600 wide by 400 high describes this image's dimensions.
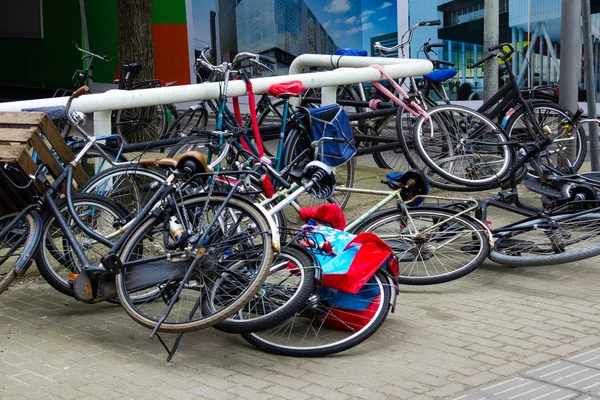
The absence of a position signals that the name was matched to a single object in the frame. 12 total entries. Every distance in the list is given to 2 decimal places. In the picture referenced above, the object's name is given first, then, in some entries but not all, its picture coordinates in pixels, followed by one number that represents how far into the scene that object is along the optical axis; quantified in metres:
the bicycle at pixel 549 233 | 5.84
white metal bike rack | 6.24
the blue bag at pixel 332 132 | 6.58
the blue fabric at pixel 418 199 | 5.81
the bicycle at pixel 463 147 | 7.55
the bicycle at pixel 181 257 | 4.39
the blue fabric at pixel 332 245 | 4.62
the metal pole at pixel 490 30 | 10.69
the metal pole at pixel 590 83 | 8.06
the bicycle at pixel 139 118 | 9.71
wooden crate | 4.99
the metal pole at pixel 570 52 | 8.77
